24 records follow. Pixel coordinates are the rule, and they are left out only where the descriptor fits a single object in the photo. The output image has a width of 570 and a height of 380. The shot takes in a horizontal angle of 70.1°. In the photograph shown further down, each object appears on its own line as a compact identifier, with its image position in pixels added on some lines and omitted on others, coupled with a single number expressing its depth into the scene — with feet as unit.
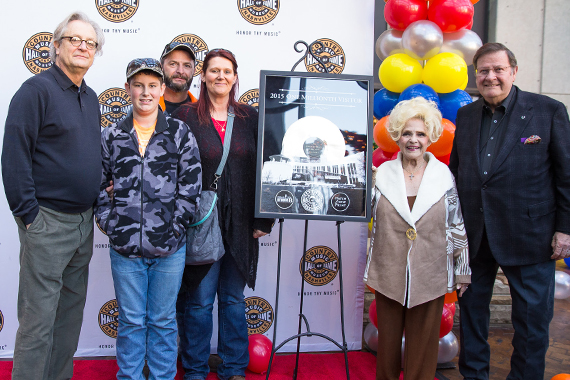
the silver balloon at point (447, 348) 8.61
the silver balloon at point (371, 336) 9.29
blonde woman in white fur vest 6.46
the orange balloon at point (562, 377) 7.10
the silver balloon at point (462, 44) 8.39
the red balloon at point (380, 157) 8.94
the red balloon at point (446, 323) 8.38
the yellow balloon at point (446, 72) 7.91
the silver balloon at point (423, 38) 7.88
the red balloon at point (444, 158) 8.50
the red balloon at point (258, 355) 8.21
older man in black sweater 5.95
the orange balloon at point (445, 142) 7.91
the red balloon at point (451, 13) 7.98
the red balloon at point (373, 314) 8.82
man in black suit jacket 6.79
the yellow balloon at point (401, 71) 8.27
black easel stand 7.17
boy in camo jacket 6.21
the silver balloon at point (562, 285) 11.57
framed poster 6.56
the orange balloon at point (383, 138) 8.30
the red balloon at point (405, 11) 8.21
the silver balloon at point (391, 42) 8.79
